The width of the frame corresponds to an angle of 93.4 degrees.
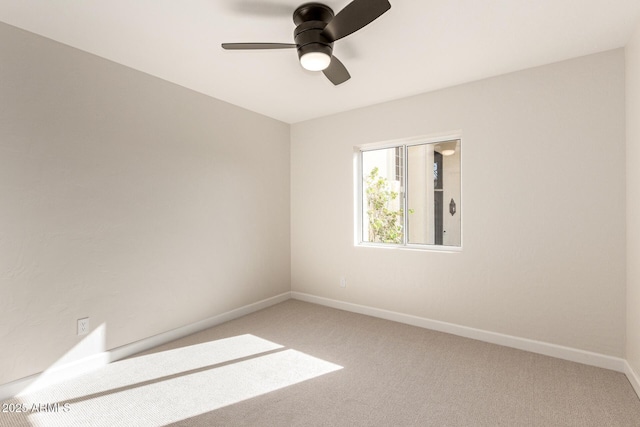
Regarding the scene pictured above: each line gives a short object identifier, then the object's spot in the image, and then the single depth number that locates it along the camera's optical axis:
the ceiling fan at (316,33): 1.72
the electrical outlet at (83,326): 2.36
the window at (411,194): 3.38
